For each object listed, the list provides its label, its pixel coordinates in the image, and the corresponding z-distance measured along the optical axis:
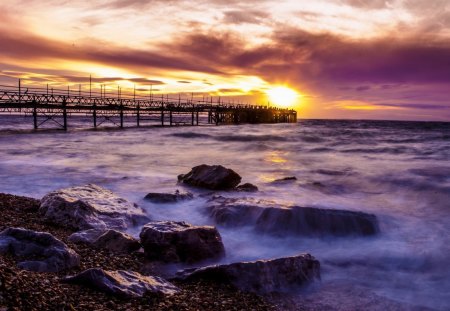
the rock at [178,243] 5.86
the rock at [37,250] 4.61
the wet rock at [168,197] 9.47
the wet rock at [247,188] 11.10
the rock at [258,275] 5.05
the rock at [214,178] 10.95
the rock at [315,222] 7.84
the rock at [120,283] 4.11
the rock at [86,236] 6.05
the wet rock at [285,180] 13.12
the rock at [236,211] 8.20
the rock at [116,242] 5.91
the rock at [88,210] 6.97
